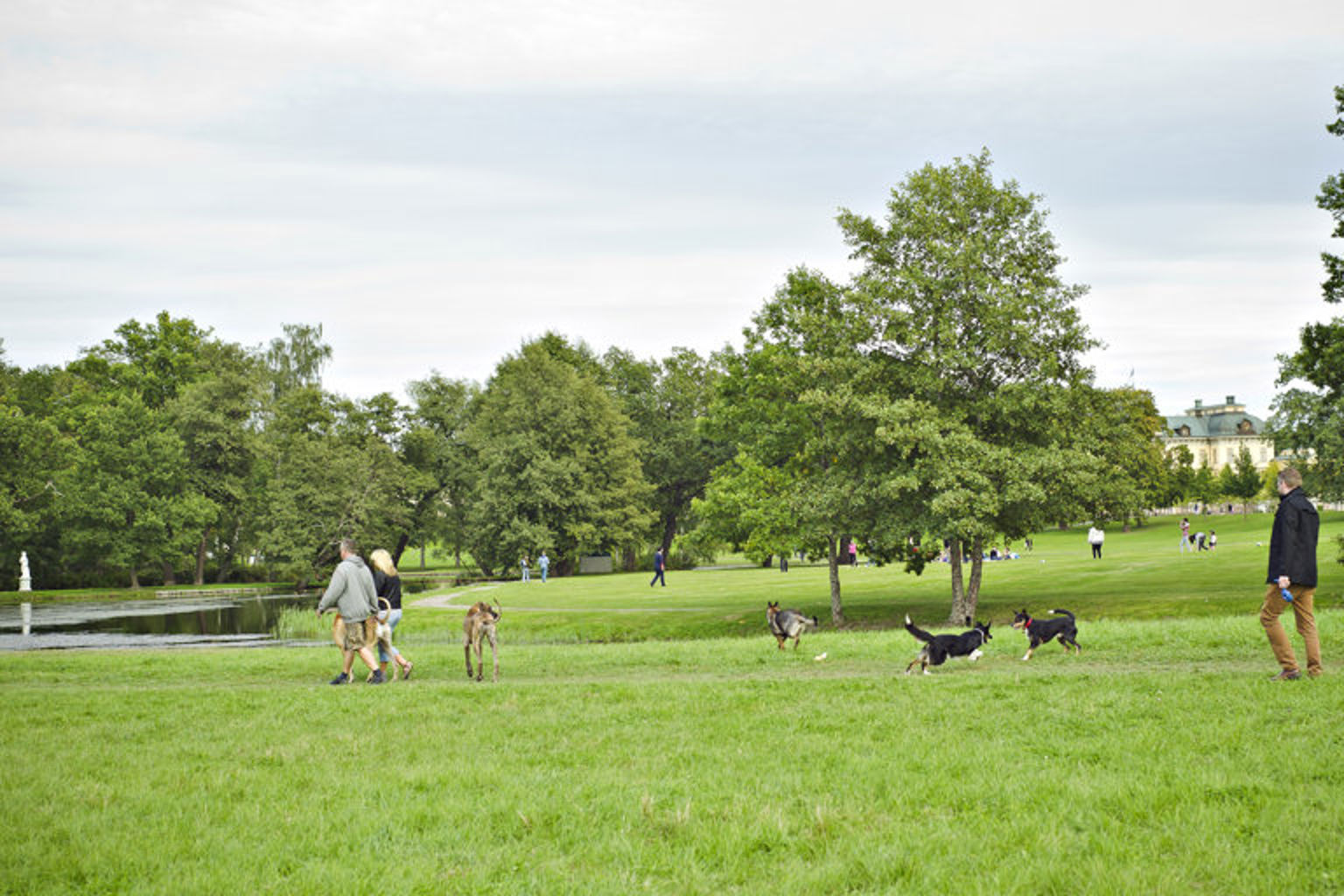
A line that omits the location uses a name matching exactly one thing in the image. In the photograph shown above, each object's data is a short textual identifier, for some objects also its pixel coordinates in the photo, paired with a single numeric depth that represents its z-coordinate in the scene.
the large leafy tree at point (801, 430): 32.19
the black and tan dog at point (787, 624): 18.94
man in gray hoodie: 16.08
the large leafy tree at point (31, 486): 72.19
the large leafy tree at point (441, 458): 83.00
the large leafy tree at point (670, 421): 84.44
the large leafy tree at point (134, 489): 74.38
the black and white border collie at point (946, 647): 15.07
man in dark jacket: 12.09
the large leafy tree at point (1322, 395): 29.77
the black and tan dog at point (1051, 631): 16.28
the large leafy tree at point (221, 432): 78.38
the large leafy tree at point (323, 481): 74.56
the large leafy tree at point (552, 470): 72.38
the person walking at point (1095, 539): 55.16
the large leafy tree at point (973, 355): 29.14
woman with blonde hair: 17.62
